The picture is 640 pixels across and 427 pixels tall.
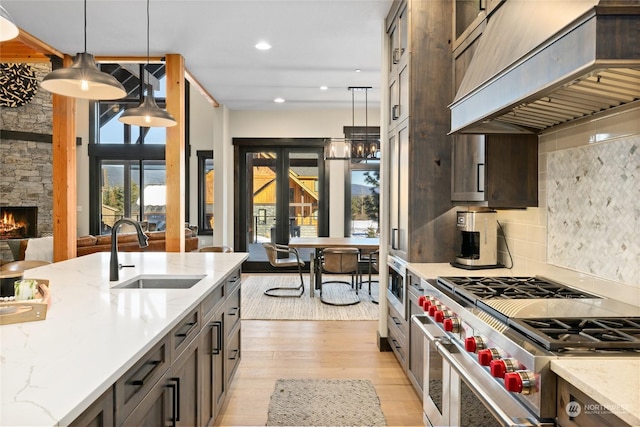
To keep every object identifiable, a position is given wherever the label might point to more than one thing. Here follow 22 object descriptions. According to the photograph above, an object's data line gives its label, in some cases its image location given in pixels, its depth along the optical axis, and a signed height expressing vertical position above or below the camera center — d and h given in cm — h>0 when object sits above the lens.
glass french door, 769 +25
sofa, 549 -51
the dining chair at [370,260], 566 -85
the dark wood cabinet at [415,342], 248 -86
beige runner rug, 246 -130
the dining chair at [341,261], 521 -67
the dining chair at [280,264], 574 -80
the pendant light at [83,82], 208 +72
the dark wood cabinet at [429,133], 287 +56
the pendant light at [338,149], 578 +89
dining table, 552 -48
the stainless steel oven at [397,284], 288 -59
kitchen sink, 241 -44
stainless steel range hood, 102 +47
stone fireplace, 787 +91
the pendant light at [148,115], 300 +73
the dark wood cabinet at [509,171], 229 +23
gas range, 111 -39
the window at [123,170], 934 +94
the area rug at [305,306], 473 -124
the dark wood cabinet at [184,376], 108 -63
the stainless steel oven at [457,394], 123 -70
